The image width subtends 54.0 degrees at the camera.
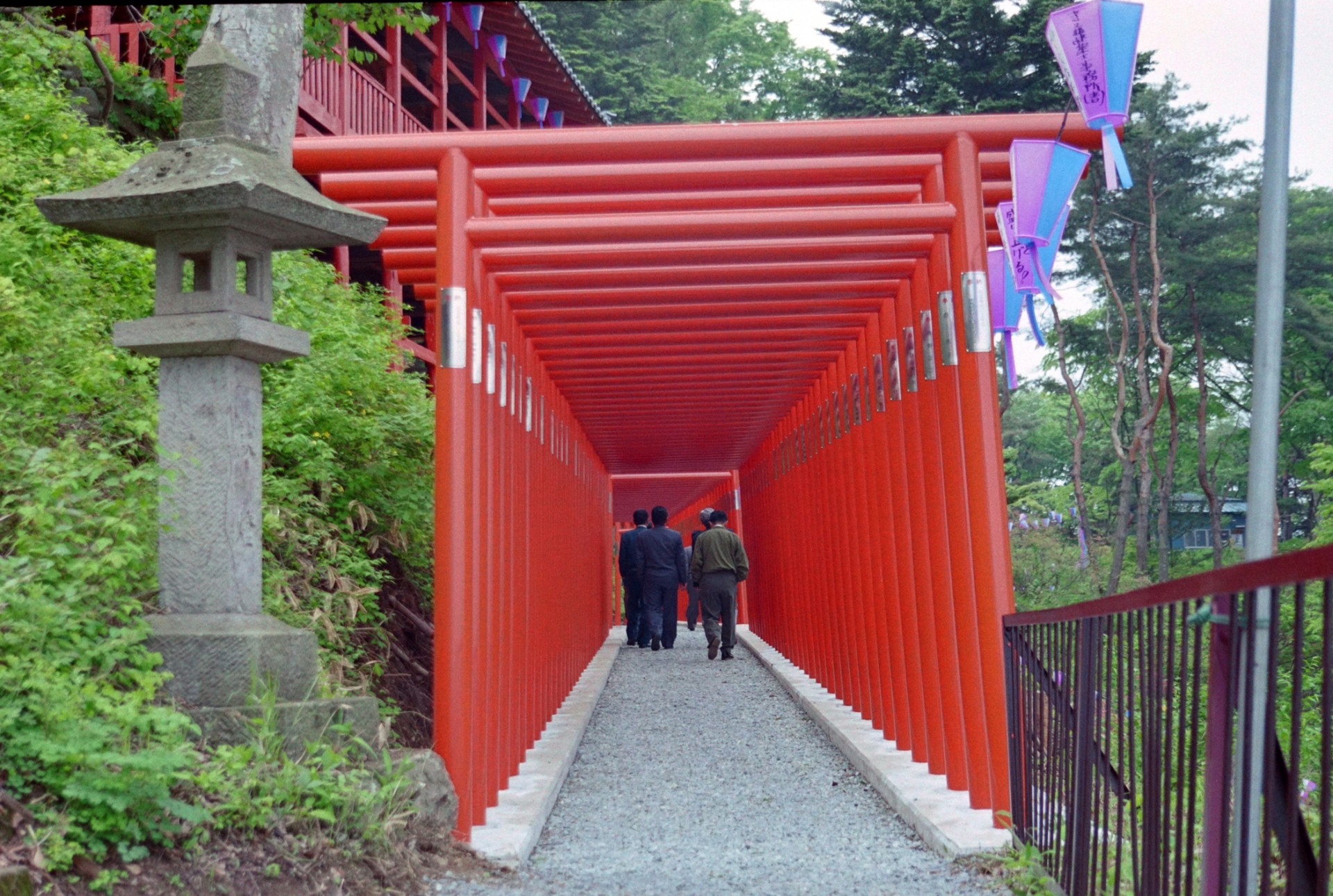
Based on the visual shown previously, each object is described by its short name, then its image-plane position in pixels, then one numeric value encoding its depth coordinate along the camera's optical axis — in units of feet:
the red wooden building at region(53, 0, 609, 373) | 45.88
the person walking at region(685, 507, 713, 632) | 62.29
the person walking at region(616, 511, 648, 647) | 51.31
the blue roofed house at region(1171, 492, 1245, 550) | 113.19
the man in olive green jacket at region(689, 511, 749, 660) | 45.80
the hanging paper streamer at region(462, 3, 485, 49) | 59.40
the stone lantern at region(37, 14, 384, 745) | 14.94
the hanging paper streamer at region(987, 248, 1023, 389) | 25.72
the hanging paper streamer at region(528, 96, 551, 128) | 71.67
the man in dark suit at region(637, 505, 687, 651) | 49.26
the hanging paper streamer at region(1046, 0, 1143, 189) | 19.92
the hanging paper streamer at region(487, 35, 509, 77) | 63.16
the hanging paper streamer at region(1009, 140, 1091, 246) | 19.47
